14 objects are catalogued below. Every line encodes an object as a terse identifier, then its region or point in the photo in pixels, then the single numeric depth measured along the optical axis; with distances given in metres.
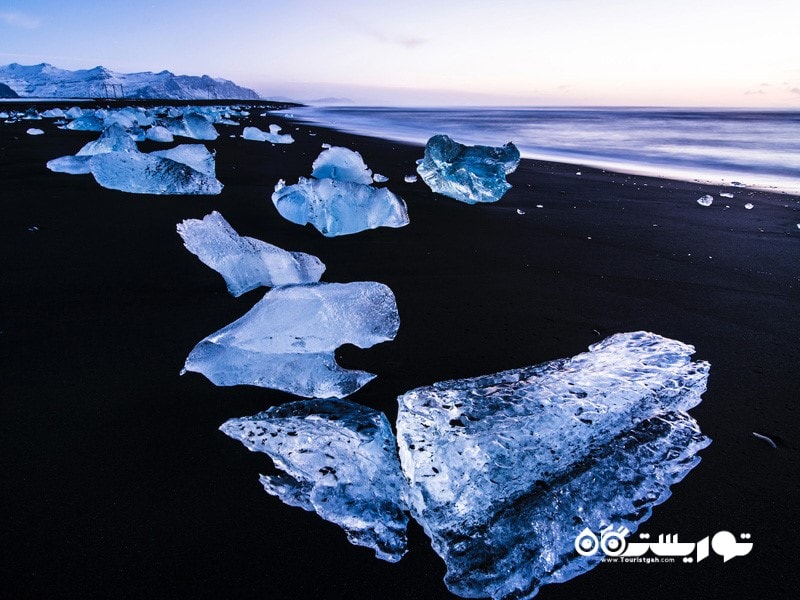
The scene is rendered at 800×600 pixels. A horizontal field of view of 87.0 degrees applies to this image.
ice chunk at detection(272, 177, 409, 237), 2.74
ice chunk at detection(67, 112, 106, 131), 9.35
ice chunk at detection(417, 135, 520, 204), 3.79
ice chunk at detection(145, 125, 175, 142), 7.91
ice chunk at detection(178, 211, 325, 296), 1.92
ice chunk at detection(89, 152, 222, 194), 3.46
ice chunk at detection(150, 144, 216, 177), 4.14
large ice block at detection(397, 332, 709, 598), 0.88
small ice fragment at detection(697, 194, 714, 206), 4.12
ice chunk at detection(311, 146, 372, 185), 3.78
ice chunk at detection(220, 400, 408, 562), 0.92
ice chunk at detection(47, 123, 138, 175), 4.93
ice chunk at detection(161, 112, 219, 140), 8.30
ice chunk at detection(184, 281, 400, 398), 1.33
